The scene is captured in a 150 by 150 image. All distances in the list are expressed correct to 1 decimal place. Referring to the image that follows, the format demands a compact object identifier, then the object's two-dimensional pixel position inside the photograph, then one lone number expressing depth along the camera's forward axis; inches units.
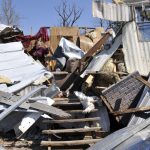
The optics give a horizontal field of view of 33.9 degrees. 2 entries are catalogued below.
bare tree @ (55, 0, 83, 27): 982.0
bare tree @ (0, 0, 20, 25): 942.1
